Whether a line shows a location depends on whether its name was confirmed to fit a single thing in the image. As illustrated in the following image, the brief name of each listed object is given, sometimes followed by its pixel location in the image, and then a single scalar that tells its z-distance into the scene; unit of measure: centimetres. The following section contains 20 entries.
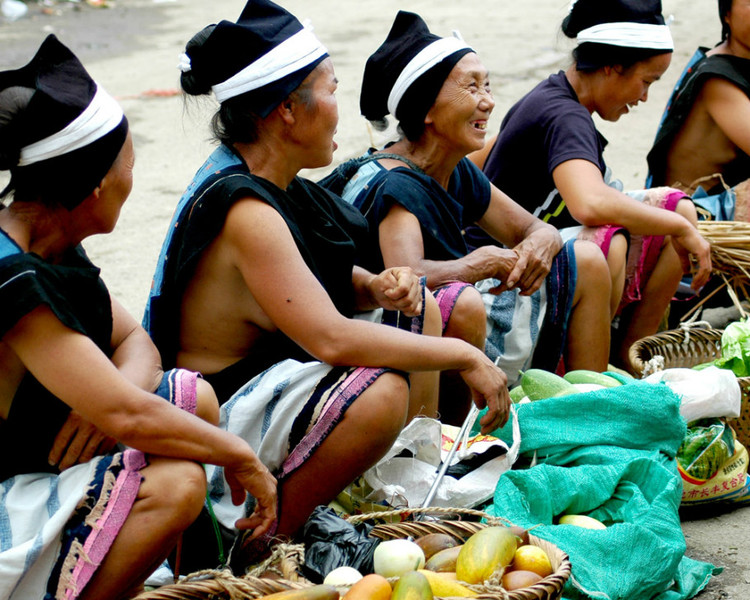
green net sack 498
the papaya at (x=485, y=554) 426
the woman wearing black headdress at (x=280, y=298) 495
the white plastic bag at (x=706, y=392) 625
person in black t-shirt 753
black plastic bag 461
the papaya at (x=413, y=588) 387
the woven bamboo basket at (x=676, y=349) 720
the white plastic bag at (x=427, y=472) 554
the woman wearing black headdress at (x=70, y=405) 406
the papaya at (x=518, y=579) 422
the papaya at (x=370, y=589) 398
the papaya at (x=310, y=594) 388
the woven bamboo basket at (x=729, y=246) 798
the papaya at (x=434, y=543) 466
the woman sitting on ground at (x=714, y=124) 872
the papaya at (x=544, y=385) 632
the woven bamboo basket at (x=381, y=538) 408
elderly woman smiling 655
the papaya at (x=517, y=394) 662
